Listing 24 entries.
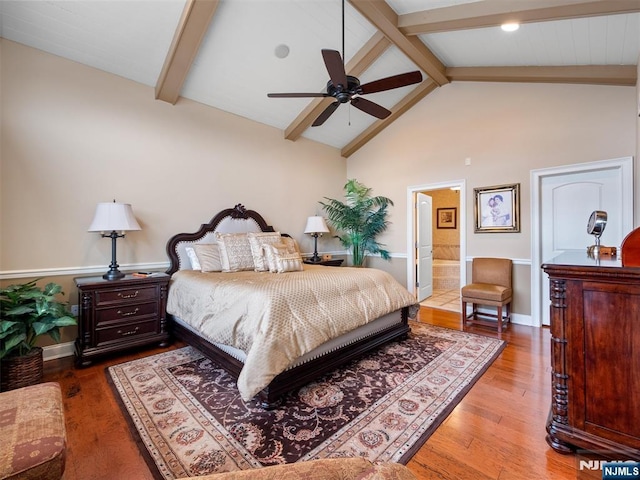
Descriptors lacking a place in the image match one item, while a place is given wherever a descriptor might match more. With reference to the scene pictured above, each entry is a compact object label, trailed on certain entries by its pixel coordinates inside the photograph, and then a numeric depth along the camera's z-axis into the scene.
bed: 2.06
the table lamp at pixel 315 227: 5.09
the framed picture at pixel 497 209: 4.06
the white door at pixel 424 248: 5.31
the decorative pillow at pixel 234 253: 3.62
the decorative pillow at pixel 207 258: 3.58
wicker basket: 2.28
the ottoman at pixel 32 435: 0.90
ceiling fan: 2.48
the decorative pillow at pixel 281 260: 3.38
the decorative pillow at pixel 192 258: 3.67
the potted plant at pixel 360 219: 5.52
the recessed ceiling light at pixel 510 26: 2.79
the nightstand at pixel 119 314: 2.81
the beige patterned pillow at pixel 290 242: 4.43
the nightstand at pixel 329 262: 5.00
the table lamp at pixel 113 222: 2.95
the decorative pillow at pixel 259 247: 3.66
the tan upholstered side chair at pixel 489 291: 3.75
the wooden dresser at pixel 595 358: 1.44
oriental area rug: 1.64
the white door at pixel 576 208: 3.42
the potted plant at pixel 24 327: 2.26
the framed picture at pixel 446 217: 8.40
